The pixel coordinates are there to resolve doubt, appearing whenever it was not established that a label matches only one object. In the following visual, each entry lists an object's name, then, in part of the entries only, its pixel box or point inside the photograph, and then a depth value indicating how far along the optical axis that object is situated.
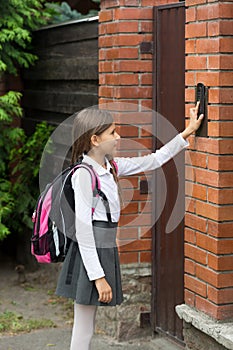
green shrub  9.43
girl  5.34
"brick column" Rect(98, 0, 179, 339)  7.39
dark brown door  7.02
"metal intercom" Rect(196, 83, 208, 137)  5.68
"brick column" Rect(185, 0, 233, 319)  5.50
